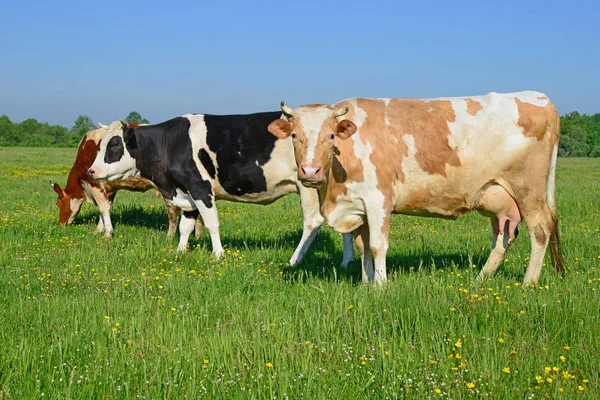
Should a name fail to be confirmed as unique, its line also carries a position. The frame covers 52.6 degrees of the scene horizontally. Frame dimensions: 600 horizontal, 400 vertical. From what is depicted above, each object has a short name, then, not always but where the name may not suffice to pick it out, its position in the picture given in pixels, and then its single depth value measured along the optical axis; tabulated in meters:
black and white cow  9.93
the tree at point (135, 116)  124.09
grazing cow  12.71
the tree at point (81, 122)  142.82
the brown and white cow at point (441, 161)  6.97
